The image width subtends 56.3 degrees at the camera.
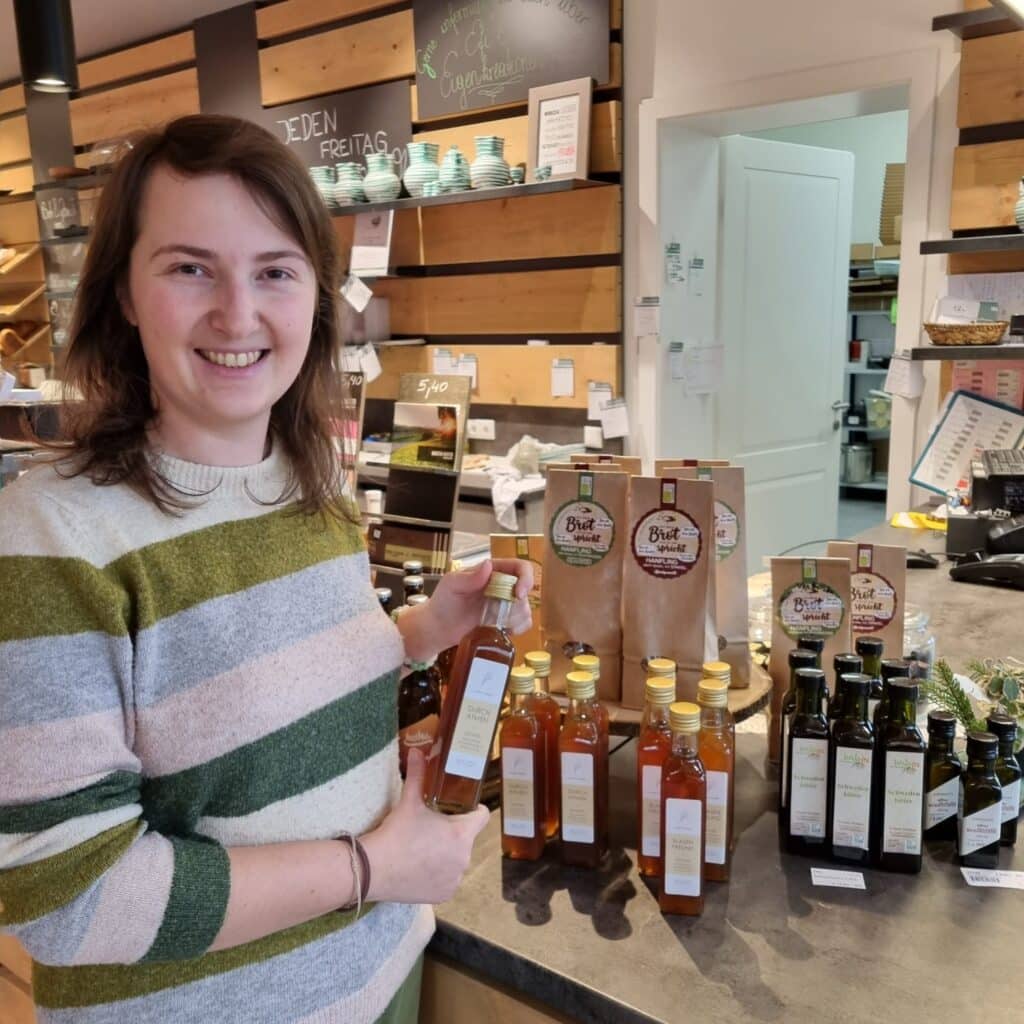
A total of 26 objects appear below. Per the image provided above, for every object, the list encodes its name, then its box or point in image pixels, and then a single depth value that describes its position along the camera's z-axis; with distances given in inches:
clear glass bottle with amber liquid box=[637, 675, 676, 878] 42.3
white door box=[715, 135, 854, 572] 166.1
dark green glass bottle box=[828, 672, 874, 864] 43.4
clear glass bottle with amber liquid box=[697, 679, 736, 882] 42.3
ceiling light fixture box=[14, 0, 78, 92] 107.0
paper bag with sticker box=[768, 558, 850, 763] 51.4
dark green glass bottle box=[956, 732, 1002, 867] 44.3
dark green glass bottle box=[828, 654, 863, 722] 44.4
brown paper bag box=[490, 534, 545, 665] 56.0
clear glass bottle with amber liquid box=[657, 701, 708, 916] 40.4
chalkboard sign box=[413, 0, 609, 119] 144.9
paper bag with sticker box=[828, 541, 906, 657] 53.5
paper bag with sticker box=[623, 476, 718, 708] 48.8
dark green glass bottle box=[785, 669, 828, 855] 44.3
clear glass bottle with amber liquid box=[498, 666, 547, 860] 45.5
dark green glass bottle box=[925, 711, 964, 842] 44.8
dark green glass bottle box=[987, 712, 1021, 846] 45.1
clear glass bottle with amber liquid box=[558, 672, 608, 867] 44.8
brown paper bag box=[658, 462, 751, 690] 53.7
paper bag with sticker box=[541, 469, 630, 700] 51.0
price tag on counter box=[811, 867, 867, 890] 44.1
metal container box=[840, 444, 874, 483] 299.3
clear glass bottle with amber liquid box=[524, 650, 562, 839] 46.4
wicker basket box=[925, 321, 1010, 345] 114.0
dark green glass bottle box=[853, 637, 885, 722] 47.3
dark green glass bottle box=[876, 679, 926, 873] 42.8
